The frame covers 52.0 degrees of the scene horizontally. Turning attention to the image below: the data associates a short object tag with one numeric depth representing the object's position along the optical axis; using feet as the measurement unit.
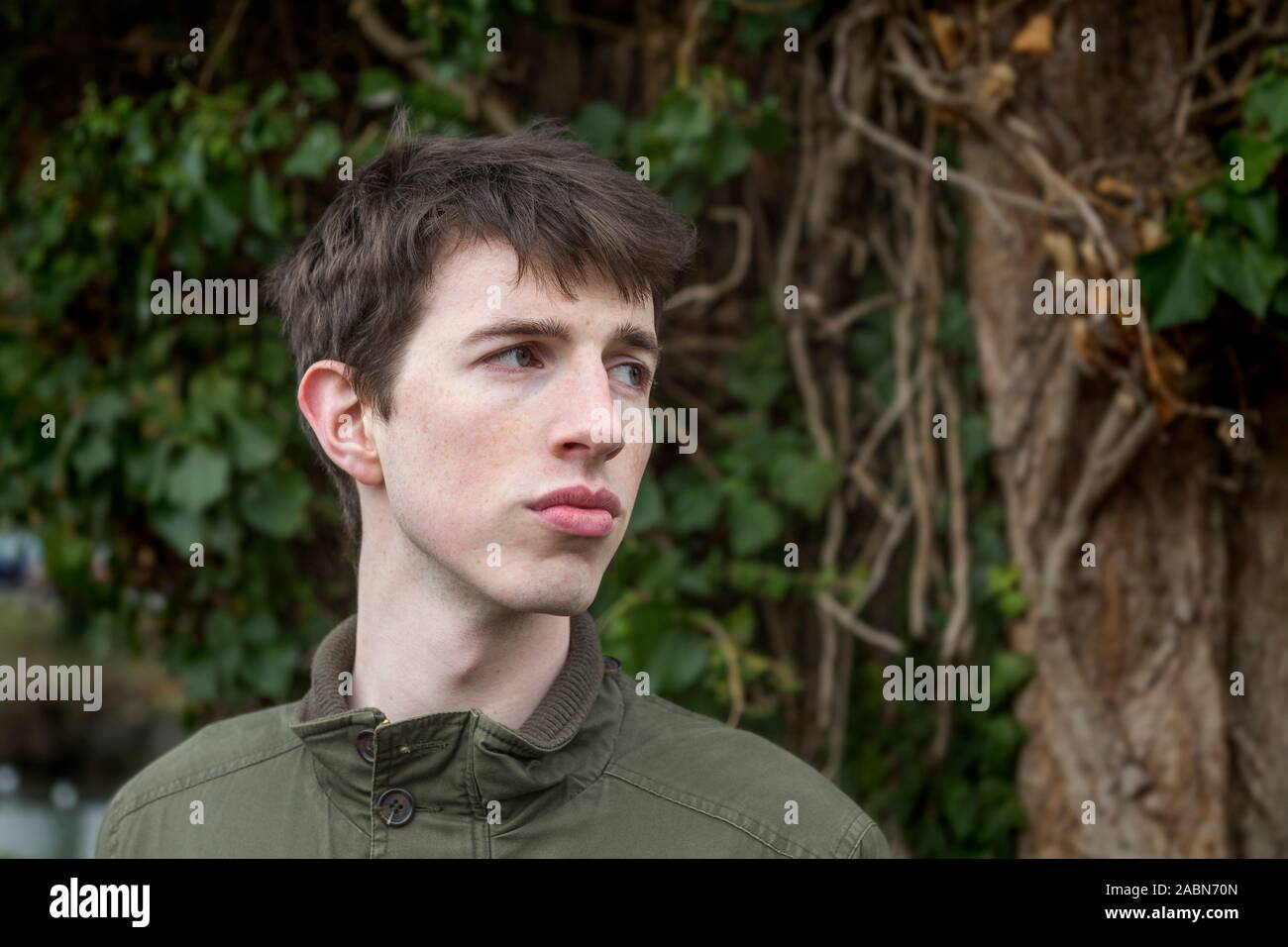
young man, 4.31
